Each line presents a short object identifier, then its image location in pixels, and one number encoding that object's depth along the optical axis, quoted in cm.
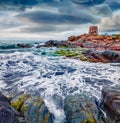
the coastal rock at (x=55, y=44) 2685
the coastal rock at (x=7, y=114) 369
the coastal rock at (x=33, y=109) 424
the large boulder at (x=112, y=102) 431
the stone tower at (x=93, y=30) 4993
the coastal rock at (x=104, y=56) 1121
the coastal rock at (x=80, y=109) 421
